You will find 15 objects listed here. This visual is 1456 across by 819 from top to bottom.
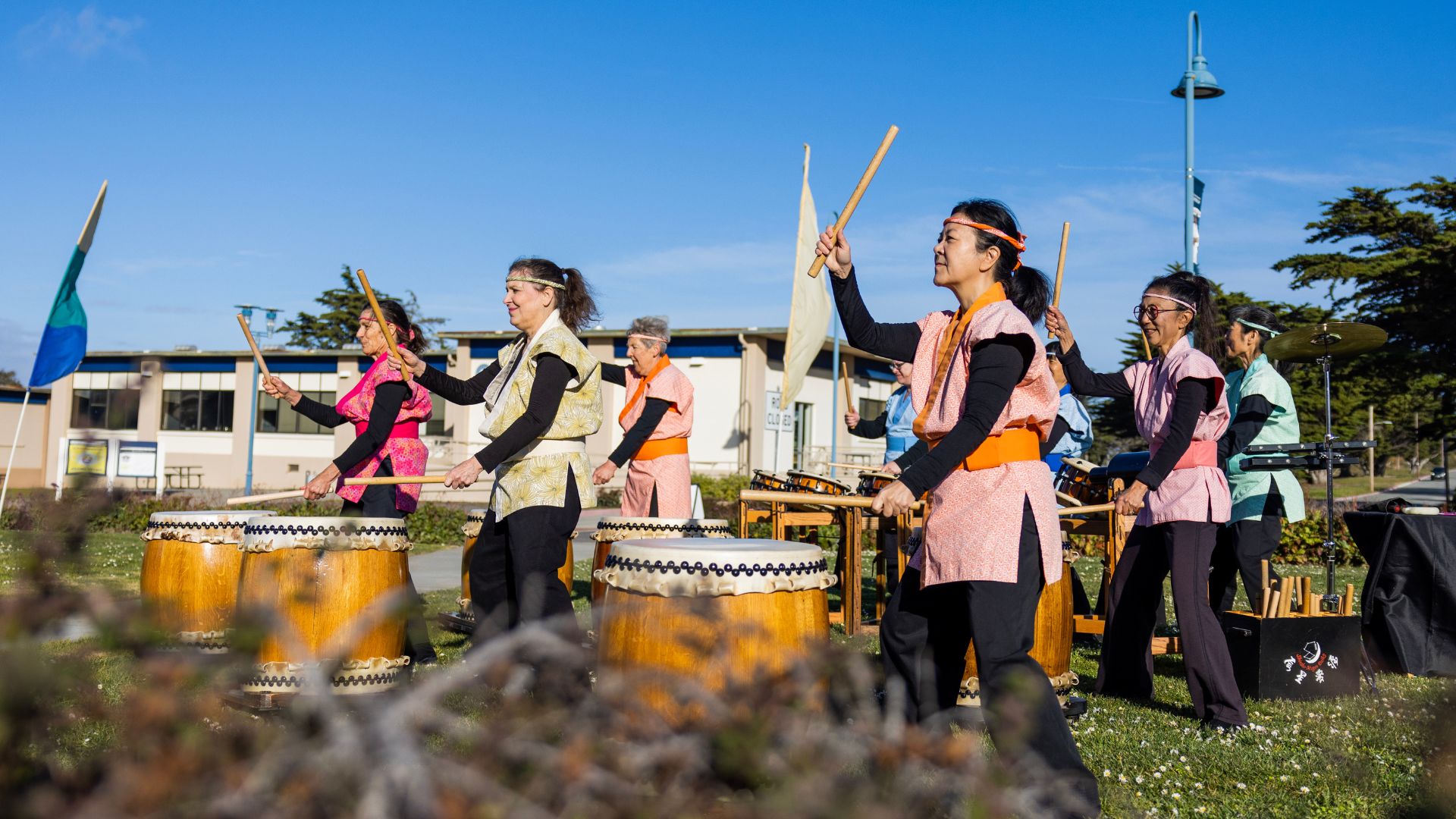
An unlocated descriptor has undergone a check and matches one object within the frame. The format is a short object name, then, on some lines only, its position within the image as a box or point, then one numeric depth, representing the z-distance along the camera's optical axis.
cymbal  6.43
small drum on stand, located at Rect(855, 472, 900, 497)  6.80
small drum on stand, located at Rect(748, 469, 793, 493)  7.69
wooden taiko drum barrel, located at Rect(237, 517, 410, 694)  4.50
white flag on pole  6.18
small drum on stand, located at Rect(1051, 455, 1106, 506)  7.20
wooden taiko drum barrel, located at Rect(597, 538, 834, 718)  3.09
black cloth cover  6.34
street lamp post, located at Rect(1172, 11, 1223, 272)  14.56
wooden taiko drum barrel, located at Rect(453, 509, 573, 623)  6.64
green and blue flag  9.88
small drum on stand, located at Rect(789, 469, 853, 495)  7.18
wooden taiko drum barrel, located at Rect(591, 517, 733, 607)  5.27
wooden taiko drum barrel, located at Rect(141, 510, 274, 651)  5.50
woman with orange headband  3.23
